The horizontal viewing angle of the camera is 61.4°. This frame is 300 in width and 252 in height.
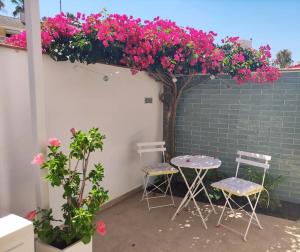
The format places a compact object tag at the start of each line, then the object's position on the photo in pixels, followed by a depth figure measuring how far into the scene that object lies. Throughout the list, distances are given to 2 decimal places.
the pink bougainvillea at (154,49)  2.58
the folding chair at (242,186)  2.80
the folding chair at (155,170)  3.49
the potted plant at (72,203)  1.88
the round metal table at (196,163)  3.03
